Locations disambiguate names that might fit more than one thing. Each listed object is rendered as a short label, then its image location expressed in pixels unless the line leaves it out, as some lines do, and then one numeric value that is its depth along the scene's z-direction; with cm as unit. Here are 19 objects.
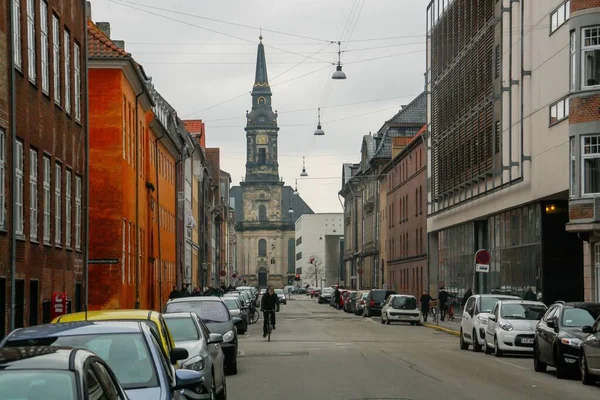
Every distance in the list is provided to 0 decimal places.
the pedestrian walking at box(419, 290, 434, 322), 5947
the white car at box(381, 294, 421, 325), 5612
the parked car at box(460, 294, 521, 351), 3173
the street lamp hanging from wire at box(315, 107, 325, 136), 7412
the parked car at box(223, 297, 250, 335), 4226
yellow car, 1252
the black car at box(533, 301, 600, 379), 2233
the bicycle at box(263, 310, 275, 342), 3866
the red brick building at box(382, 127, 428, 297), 7675
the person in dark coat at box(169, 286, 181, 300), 4978
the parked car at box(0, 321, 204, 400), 1038
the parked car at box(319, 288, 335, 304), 12064
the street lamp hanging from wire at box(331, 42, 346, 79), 4569
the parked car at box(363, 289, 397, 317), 6862
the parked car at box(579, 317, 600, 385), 1992
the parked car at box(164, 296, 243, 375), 2331
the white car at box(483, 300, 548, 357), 2916
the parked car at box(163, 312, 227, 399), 1536
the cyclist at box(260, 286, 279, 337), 3838
